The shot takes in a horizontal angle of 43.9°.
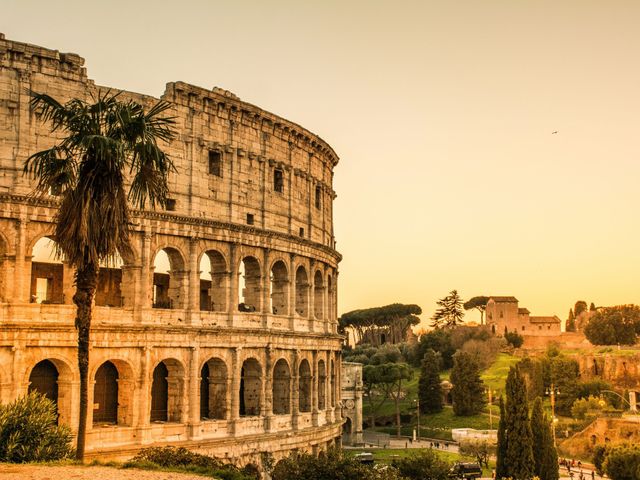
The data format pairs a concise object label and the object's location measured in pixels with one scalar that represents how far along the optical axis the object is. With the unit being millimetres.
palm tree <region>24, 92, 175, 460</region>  20281
